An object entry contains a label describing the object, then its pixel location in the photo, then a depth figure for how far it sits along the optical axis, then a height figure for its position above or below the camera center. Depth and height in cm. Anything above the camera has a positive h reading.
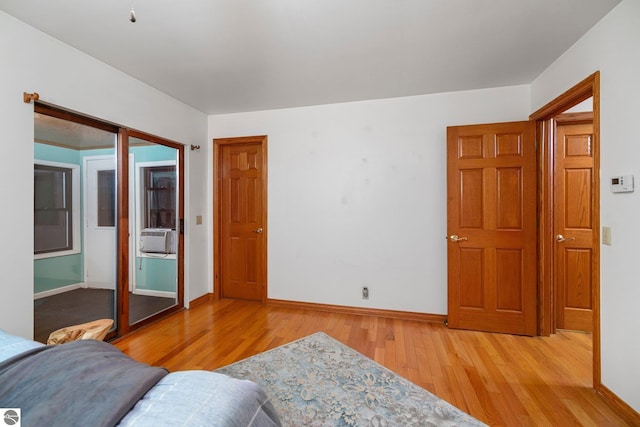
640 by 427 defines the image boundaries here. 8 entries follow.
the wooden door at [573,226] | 293 -15
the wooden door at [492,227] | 288 -16
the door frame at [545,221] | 284 -10
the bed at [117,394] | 76 -53
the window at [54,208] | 221 +4
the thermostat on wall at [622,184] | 174 +17
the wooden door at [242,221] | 393 -13
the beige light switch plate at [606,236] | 192 -17
